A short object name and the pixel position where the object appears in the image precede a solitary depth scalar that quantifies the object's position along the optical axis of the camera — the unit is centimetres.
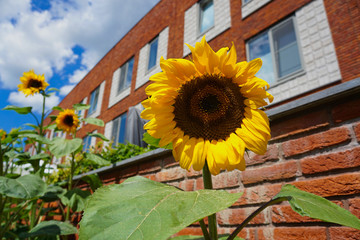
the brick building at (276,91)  118
